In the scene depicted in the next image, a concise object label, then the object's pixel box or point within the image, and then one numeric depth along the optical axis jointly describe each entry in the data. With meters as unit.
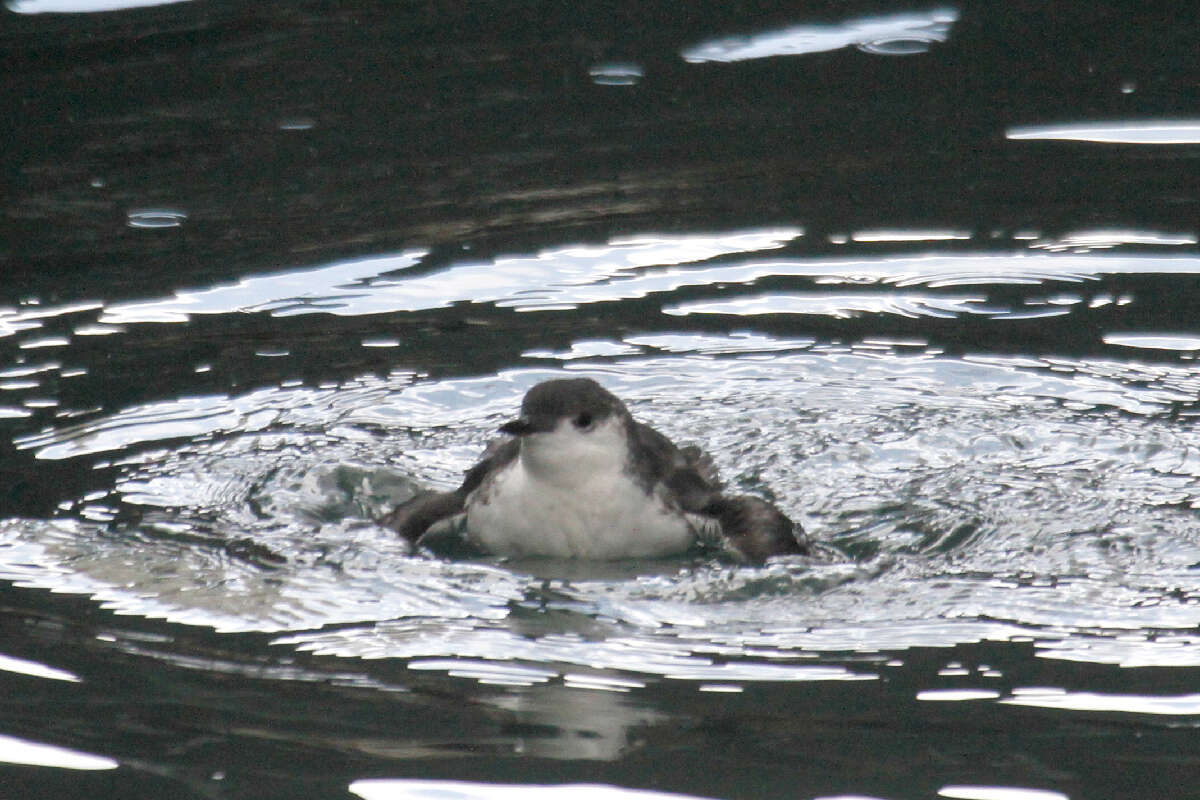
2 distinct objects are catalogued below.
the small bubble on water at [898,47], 14.74
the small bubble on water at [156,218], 12.23
